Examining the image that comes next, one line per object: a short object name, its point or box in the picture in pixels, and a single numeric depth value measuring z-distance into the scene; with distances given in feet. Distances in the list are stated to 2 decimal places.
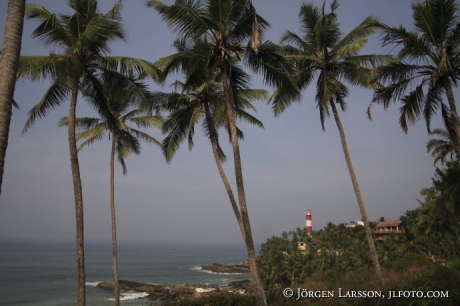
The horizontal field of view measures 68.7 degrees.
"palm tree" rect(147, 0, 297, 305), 32.32
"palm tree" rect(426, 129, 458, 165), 89.04
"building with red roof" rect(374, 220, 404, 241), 187.01
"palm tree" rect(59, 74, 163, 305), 55.72
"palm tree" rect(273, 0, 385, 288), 41.98
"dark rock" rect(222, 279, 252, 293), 168.82
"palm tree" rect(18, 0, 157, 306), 30.71
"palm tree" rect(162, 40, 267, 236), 46.83
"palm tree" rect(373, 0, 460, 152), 31.81
